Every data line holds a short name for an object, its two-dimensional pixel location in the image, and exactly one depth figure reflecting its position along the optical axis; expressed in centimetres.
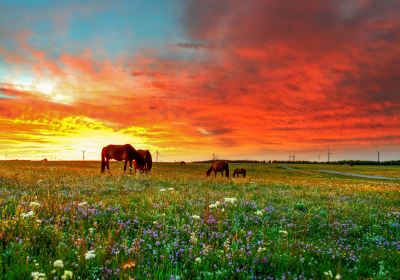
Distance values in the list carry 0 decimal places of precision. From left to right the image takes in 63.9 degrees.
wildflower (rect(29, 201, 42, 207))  961
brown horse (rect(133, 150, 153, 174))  3965
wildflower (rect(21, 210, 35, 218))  813
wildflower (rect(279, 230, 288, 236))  845
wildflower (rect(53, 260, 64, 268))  520
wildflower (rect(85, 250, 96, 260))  558
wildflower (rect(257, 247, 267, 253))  671
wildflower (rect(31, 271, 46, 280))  475
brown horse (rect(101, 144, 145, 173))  3625
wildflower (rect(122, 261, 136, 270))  547
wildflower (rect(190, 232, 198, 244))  725
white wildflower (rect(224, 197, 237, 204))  1239
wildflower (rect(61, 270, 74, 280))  480
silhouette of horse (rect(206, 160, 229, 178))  4837
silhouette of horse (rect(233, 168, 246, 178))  6276
